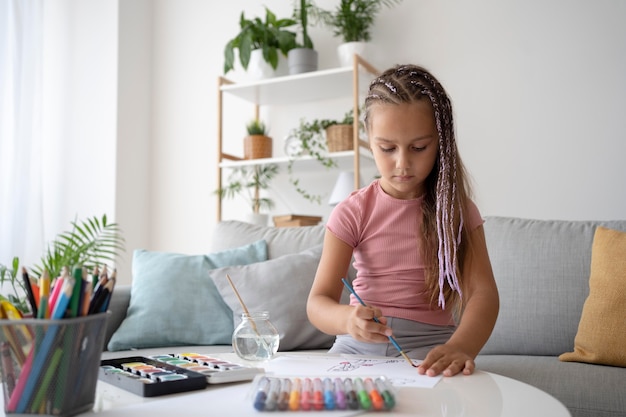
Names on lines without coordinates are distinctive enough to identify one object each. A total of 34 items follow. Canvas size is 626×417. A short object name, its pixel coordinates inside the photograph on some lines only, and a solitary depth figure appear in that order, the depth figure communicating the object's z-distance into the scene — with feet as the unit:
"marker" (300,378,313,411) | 2.29
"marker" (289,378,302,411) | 2.28
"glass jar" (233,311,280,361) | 3.40
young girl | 3.93
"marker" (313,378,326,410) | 2.29
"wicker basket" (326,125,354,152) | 9.48
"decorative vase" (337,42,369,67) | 9.56
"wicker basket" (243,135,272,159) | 10.25
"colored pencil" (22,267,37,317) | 2.34
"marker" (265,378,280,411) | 2.27
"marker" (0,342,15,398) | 2.23
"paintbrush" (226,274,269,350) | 3.42
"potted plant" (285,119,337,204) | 9.80
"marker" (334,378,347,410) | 2.29
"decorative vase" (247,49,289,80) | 10.14
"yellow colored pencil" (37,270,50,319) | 2.25
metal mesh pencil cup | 2.19
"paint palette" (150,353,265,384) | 2.77
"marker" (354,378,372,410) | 2.28
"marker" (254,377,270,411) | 2.27
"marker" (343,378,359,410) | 2.29
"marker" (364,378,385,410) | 2.28
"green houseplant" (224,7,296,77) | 9.96
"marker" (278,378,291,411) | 2.28
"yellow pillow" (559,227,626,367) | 5.38
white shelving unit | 9.30
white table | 2.29
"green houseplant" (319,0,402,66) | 9.59
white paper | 2.87
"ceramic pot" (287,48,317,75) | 9.88
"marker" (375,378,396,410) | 2.30
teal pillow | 6.30
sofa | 5.71
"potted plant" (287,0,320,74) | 9.87
